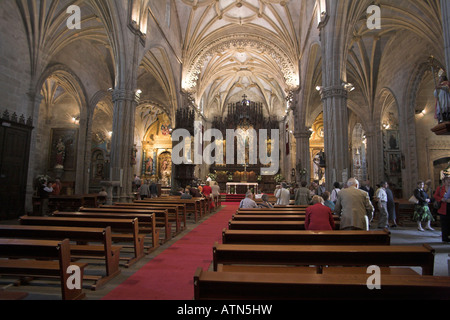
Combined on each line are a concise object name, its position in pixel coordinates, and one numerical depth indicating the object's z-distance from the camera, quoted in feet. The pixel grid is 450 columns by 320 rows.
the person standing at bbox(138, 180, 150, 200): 40.19
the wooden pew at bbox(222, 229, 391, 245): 10.50
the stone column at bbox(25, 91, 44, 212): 35.83
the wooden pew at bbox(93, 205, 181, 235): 19.69
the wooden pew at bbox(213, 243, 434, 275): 7.54
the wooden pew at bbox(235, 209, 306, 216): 19.44
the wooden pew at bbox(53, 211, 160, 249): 16.69
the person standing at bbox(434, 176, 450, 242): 20.66
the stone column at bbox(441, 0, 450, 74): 15.58
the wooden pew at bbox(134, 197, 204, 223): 28.66
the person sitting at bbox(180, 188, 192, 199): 32.65
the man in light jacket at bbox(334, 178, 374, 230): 14.20
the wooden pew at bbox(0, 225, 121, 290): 11.39
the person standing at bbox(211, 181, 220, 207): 45.78
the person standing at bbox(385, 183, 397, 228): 27.89
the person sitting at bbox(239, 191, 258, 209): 24.39
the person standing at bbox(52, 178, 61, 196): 39.17
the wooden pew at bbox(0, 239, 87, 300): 9.11
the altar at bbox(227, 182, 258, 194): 73.72
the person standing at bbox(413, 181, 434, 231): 25.96
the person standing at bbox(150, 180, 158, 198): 44.04
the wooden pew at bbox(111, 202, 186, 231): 24.41
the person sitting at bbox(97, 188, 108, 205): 36.12
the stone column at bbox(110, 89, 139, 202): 36.63
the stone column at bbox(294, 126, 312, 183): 60.80
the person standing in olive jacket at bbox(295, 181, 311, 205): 27.14
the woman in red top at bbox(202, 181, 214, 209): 42.48
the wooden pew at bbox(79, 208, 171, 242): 19.53
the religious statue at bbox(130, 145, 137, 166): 39.45
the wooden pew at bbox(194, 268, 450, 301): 5.08
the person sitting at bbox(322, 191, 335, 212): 18.64
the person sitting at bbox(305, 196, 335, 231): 13.42
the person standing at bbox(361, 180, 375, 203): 27.94
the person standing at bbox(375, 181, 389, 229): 25.83
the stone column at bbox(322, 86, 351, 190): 31.78
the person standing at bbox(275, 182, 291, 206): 27.73
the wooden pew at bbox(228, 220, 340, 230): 13.99
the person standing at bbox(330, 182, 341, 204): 24.65
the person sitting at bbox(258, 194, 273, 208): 23.67
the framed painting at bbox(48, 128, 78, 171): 62.18
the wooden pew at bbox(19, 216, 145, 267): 14.08
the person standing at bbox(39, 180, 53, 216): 31.24
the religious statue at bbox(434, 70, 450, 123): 14.85
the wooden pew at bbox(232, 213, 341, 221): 16.55
